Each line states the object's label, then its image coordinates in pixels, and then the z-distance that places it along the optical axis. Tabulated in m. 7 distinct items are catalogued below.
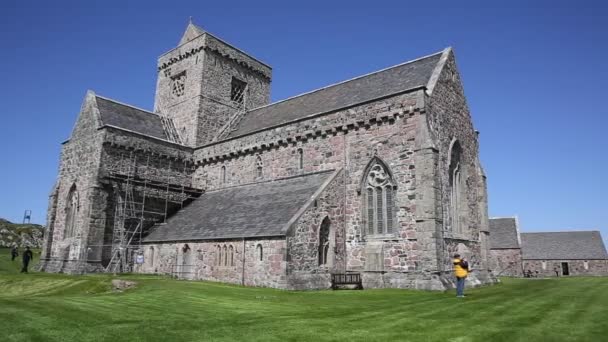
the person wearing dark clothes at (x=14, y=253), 34.46
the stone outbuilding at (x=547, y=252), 52.78
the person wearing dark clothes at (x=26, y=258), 27.57
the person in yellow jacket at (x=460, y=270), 15.98
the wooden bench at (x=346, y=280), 20.94
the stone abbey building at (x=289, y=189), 20.92
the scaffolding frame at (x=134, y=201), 28.45
